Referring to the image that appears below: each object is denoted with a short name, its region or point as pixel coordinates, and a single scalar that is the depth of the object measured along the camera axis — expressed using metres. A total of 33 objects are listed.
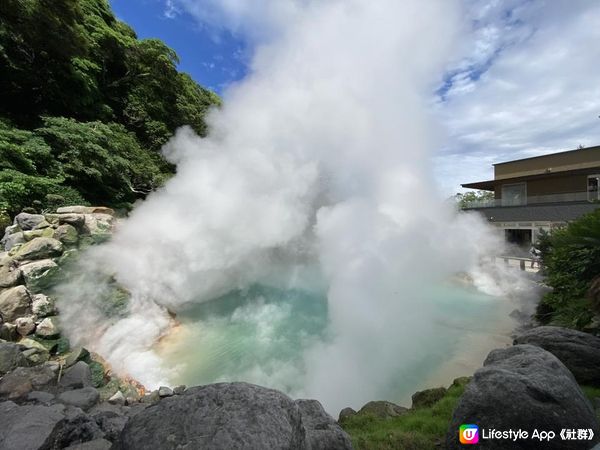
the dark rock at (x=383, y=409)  4.84
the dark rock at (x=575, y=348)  4.55
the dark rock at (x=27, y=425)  3.46
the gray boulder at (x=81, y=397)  5.00
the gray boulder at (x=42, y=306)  6.89
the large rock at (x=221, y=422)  2.06
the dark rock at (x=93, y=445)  3.08
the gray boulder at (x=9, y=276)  7.13
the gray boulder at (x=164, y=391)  5.79
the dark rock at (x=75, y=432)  3.33
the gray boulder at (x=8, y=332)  6.26
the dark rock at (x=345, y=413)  5.03
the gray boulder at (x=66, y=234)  8.55
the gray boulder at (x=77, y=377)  5.53
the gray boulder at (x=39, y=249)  7.73
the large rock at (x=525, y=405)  2.82
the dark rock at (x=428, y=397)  5.05
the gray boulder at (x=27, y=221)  8.84
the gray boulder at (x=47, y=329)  6.56
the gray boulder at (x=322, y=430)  3.09
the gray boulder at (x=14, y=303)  6.58
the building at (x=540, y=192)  16.64
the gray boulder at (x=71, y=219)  9.03
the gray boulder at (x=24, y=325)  6.49
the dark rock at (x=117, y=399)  5.39
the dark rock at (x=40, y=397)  4.92
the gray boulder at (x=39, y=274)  7.25
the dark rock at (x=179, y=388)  5.93
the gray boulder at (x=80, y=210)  9.81
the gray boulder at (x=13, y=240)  8.12
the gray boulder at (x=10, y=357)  5.42
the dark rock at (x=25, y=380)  4.98
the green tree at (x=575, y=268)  5.00
